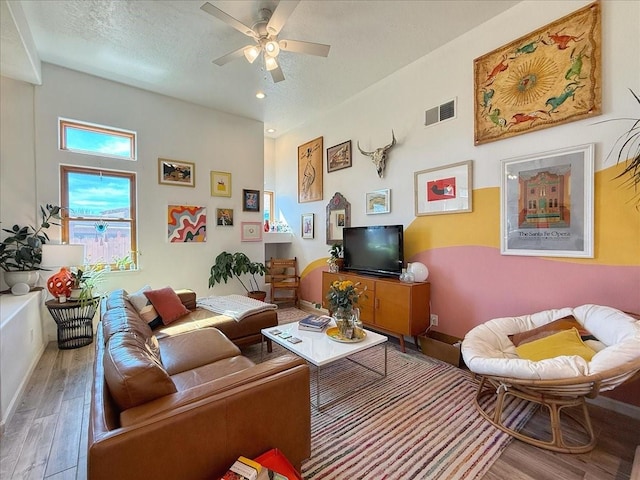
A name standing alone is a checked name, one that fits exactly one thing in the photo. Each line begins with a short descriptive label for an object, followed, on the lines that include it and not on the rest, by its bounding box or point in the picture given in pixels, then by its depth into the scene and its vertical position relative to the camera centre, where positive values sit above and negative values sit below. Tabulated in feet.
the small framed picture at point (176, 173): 13.74 +3.22
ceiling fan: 7.67 +5.64
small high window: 11.80 +4.32
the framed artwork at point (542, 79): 7.19 +4.46
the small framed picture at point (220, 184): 15.34 +2.91
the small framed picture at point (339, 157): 14.20 +4.14
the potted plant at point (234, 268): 14.94 -1.71
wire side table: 10.22 -3.10
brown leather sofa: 3.32 -2.39
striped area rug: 5.22 -4.25
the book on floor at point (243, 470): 3.68 -3.11
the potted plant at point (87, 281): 10.62 -1.77
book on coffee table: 8.61 -2.71
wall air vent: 10.07 +4.53
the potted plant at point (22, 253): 9.68 -0.54
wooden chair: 16.74 -2.61
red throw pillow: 9.29 -2.27
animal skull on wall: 12.06 +3.49
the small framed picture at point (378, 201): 12.31 +1.56
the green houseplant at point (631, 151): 6.53 +1.99
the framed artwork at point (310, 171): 15.91 +3.83
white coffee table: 6.92 -2.91
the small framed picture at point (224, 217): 15.56 +1.11
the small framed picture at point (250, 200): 16.47 +2.14
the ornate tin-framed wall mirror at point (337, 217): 14.31 +1.02
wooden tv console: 10.06 -2.65
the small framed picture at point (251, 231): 16.47 +0.33
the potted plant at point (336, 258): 13.44 -1.07
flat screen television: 11.10 -0.56
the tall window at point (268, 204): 19.76 +2.29
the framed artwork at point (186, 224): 14.06 +0.69
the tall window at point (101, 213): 11.91 +1.07
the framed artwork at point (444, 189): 9.68 +1.70
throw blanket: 9.81 -2.62
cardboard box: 9.09 -3.79
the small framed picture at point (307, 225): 16.53 +0.67
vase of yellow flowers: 7.82 -2.03
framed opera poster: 7.33 +0.88
